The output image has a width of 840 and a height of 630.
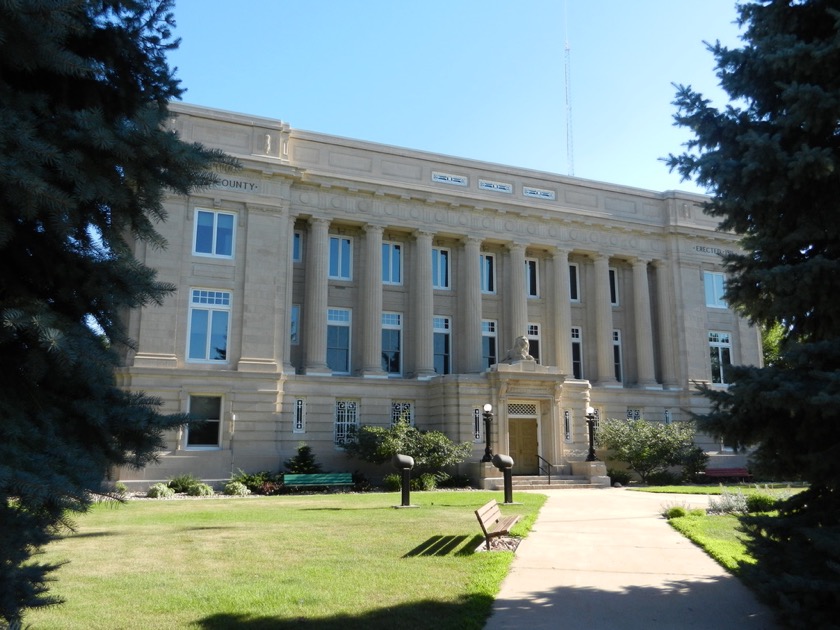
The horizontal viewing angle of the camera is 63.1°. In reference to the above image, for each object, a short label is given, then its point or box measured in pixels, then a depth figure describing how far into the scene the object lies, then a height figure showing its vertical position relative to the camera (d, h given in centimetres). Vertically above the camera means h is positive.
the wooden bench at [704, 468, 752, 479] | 3403 -155
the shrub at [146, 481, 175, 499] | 2548 -190
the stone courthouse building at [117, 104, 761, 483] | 3011 +698
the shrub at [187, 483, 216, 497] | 2653 -194
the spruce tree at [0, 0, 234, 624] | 473 +163
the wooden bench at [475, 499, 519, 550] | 1069 -135
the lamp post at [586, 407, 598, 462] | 3165 +53
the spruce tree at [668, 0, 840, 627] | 643 +220
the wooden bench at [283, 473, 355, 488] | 2788 -159
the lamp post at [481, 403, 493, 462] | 2817 +85
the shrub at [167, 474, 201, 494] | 2689 -166
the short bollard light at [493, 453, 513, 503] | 1789 -66
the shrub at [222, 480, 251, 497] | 2681 -189
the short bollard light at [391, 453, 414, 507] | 1756 -72
